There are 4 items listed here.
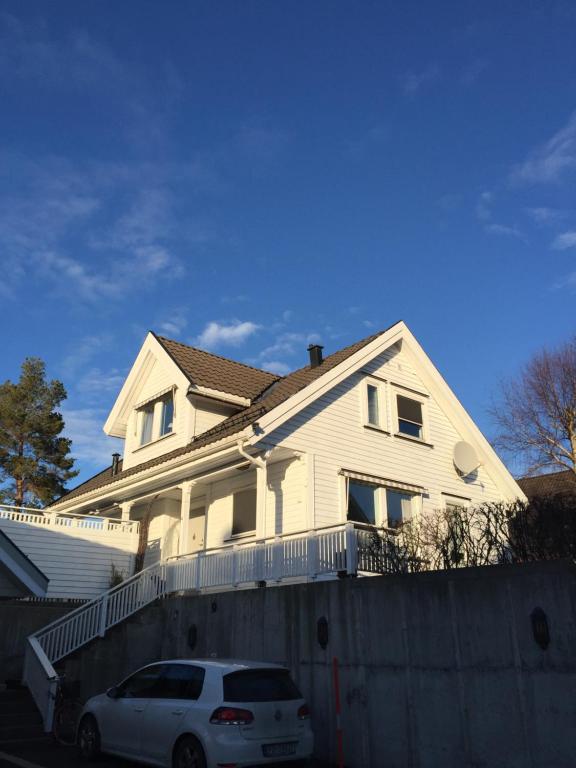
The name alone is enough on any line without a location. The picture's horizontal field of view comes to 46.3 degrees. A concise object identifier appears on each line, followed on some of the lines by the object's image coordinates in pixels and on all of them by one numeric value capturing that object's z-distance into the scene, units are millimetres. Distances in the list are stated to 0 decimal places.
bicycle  11672
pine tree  41219
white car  8078
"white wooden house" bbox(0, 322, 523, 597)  17094
